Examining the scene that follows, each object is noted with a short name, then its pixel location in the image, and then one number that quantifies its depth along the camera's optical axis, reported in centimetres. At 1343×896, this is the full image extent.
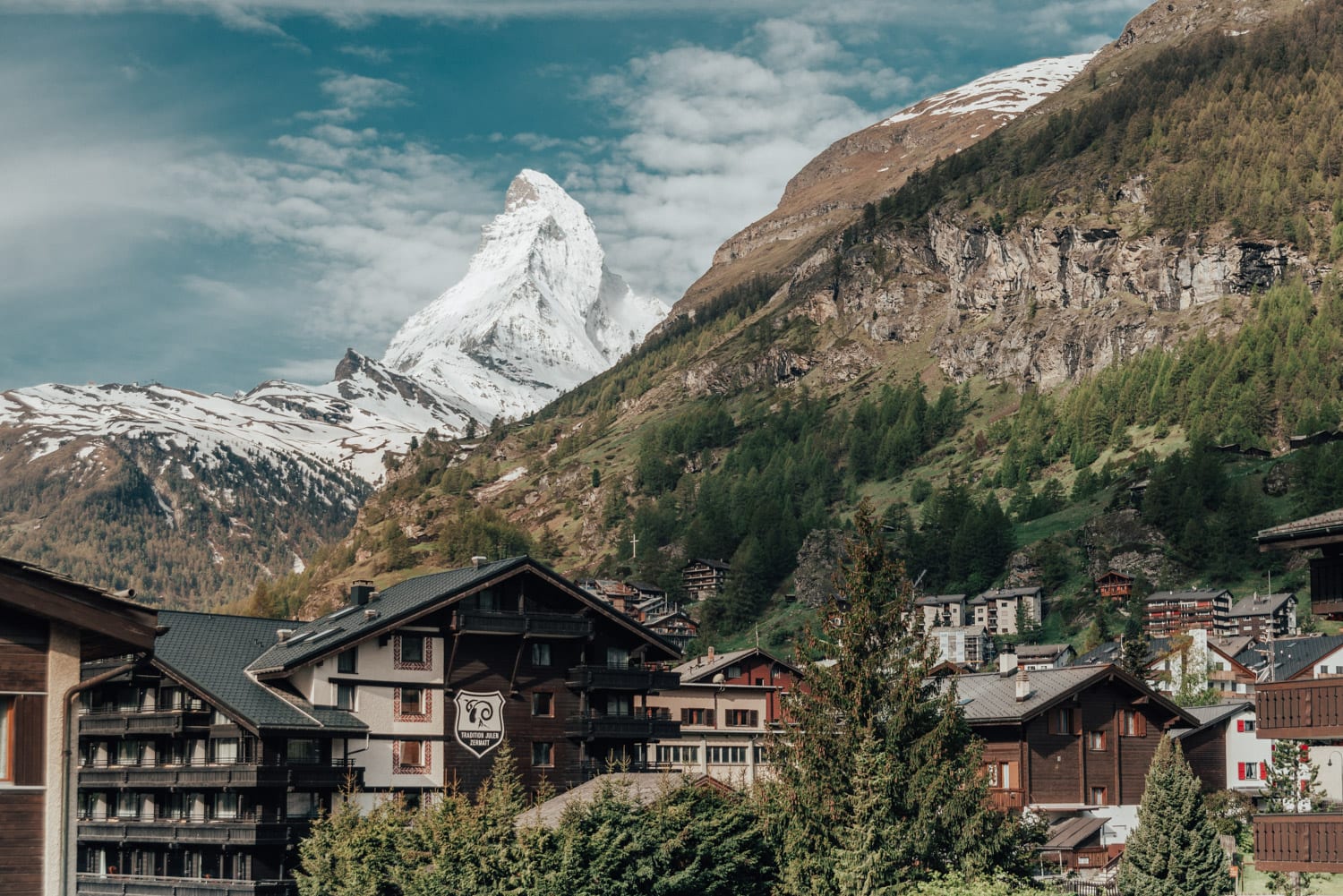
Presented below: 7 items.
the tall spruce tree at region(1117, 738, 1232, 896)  6184
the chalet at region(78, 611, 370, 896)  6738
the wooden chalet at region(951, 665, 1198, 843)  7788
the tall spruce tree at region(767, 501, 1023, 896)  4928
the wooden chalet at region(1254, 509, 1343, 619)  4378
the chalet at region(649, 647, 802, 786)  10212
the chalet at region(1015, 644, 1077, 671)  18000
